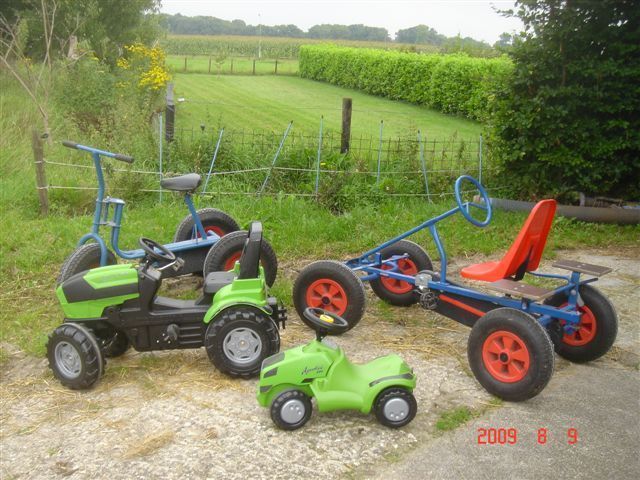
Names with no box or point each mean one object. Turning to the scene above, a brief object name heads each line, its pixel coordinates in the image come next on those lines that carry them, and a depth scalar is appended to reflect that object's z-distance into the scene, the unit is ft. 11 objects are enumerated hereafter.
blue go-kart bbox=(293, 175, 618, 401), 13.71
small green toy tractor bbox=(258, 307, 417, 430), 12.64
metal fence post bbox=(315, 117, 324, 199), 28.70
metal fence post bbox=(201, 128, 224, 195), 28.50
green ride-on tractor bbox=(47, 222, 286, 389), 14.11
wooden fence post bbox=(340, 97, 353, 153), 31.96
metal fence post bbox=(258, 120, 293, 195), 29.35
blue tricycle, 17.37
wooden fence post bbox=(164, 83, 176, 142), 31.04
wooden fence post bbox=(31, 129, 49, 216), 25.14
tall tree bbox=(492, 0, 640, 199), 27.61
